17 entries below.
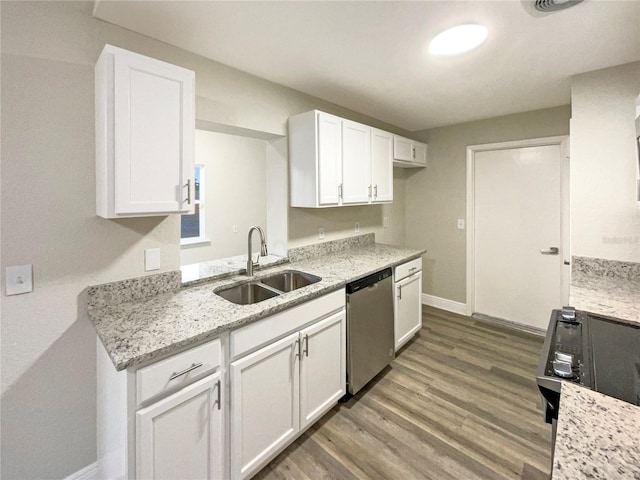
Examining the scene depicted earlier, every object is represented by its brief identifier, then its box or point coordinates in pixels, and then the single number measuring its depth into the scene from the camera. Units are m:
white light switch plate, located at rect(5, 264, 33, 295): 1.35
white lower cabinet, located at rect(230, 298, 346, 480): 1.49
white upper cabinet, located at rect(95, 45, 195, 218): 1.37
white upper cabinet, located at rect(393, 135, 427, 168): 3.32
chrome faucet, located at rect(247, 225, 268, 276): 2.11
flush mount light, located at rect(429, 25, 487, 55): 1.66
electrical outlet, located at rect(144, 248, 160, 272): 1.74
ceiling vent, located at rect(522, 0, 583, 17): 1.41
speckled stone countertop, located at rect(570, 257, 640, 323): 1.52
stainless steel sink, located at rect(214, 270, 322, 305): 2.03
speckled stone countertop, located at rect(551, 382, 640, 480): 0.58
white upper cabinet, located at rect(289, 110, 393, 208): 2.40
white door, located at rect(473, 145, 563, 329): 3.18
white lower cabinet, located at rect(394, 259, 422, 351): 2.73
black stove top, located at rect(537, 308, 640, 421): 0.92
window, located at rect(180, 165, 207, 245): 4.31
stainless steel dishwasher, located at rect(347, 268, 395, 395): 2.17
